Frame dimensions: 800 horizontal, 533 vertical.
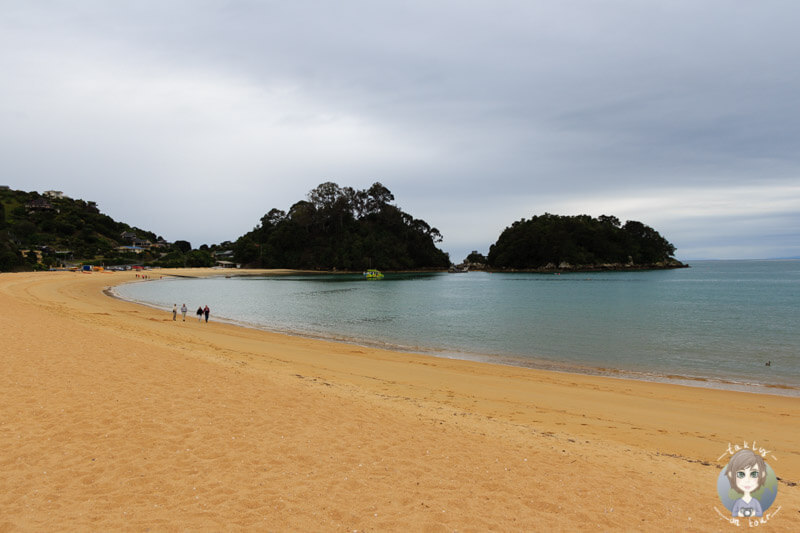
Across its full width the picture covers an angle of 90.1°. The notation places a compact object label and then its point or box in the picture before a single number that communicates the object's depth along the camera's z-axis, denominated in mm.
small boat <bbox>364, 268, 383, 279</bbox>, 114125
